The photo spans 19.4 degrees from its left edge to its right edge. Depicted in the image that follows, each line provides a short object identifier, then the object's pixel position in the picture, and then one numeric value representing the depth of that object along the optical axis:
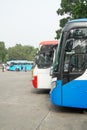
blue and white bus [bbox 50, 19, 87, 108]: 7.54
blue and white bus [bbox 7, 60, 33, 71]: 52.55
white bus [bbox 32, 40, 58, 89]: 11.92
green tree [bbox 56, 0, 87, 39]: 20.62
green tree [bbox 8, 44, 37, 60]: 102.44
